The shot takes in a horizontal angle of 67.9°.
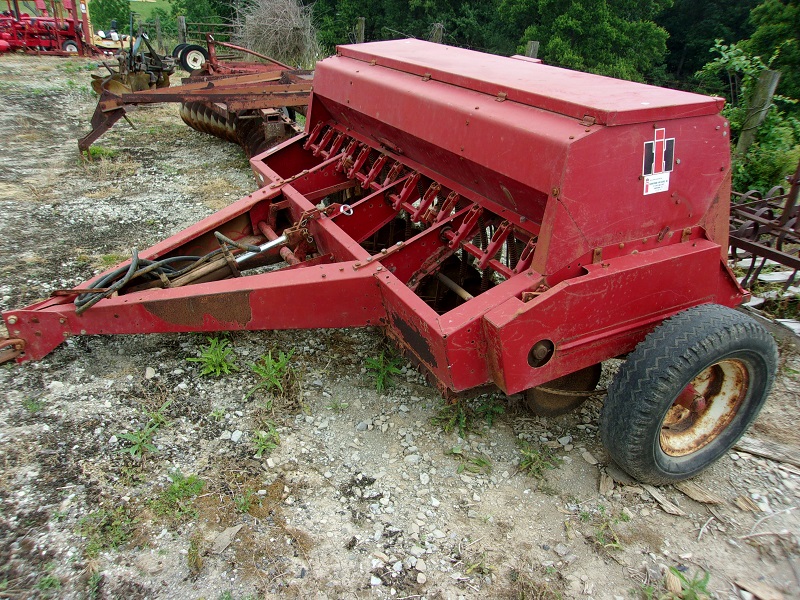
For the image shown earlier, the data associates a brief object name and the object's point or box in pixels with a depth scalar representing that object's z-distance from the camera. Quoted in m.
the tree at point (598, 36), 18.86
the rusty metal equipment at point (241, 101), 6.69
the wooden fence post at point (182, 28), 13.24
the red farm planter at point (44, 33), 15.41
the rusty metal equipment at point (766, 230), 3.93
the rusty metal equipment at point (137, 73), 8.00
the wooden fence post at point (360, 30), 12.76
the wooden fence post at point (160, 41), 15.76
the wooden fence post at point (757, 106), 6.35
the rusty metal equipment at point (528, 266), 2.51
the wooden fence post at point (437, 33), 10.13
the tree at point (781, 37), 14.88
